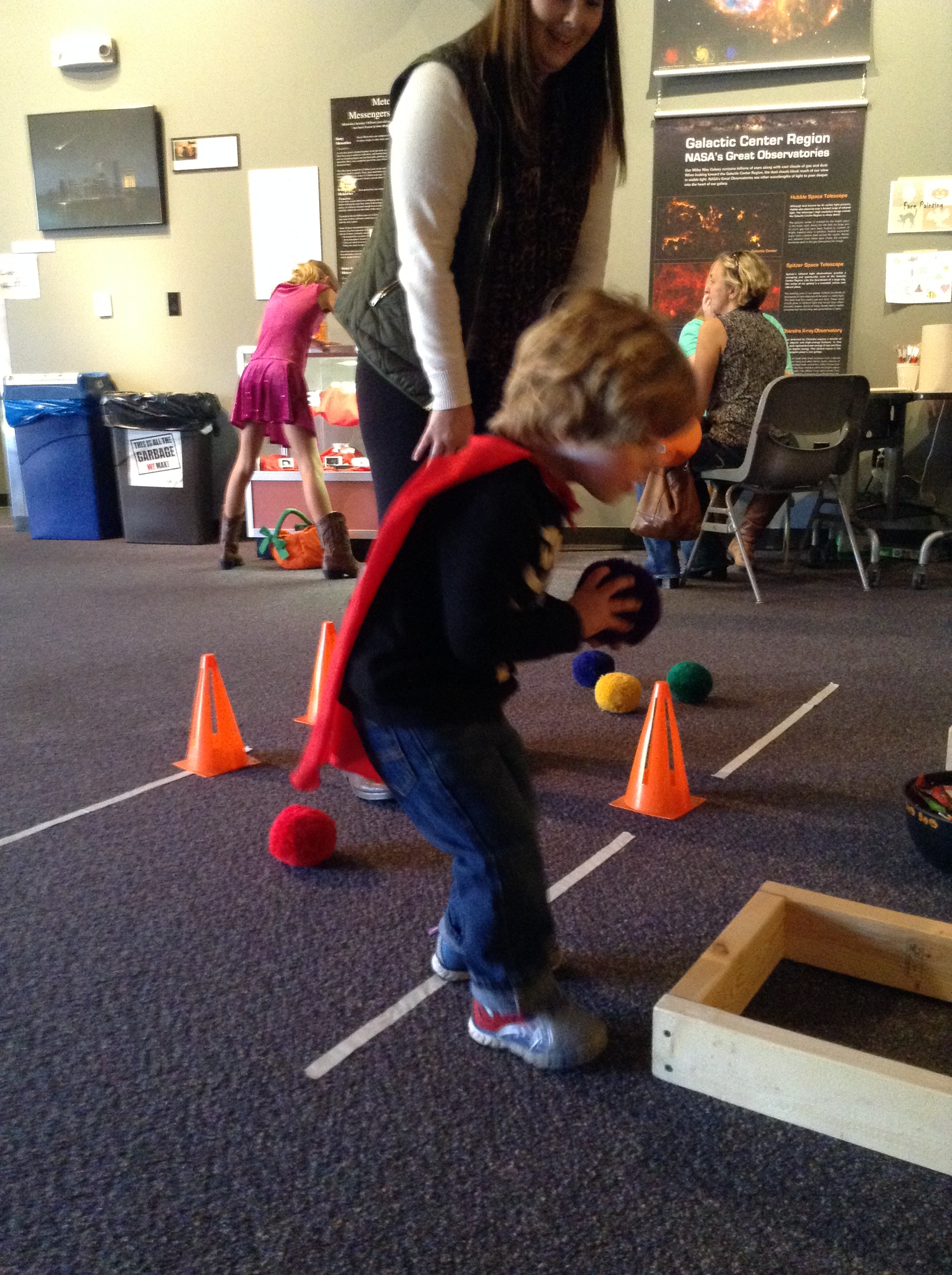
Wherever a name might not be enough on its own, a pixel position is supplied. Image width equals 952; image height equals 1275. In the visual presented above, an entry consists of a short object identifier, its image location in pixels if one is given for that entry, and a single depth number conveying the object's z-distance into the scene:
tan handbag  3.22
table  4.21
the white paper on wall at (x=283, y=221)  5.16
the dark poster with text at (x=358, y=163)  4.99
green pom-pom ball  2.32
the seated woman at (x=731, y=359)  3.66
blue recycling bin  5.32
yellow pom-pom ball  2.28
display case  4.81
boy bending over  0.97
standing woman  1.31
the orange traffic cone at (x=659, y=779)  1.71
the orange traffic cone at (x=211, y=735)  1.94
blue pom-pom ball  2.47
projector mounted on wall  5.24
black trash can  5.11
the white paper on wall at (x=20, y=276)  5.68
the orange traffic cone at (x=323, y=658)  2.12
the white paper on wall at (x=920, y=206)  4.44
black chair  3.50
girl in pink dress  4.13
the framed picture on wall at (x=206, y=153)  5.21
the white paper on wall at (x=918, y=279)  4.51
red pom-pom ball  1.50
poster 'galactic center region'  4.52
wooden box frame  0.91
